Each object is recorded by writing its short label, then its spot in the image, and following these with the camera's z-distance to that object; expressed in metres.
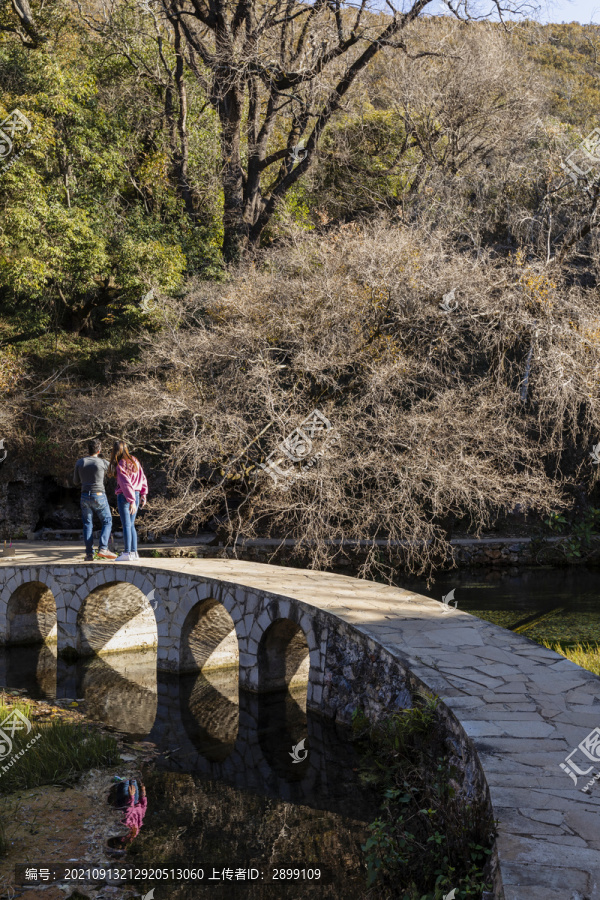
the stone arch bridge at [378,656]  3.43
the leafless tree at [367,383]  9.74
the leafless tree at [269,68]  15.29
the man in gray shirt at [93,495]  9.48
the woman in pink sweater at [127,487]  9.30
